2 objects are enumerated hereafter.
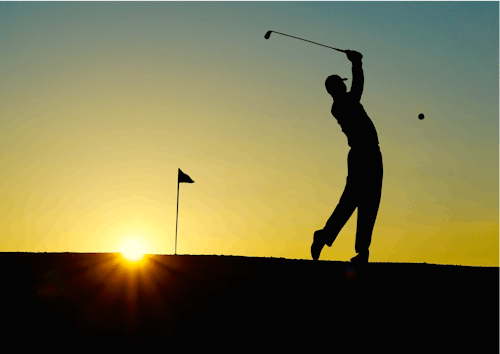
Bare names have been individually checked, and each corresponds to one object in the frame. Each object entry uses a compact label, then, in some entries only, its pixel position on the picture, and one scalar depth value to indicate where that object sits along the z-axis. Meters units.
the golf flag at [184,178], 26.45
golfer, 10.12
